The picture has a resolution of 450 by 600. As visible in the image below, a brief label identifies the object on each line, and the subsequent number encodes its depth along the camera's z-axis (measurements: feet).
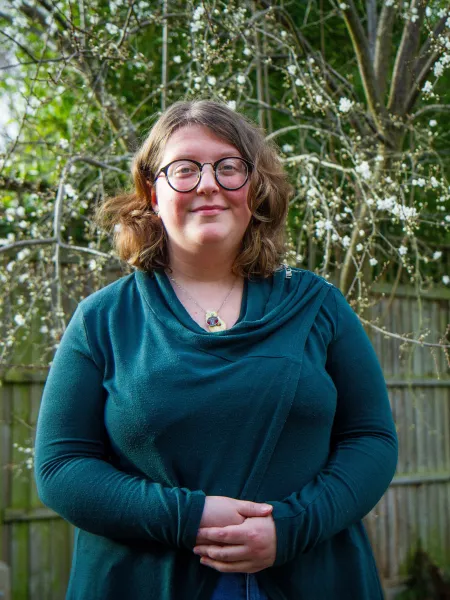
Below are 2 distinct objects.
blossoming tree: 10.53
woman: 4.88
